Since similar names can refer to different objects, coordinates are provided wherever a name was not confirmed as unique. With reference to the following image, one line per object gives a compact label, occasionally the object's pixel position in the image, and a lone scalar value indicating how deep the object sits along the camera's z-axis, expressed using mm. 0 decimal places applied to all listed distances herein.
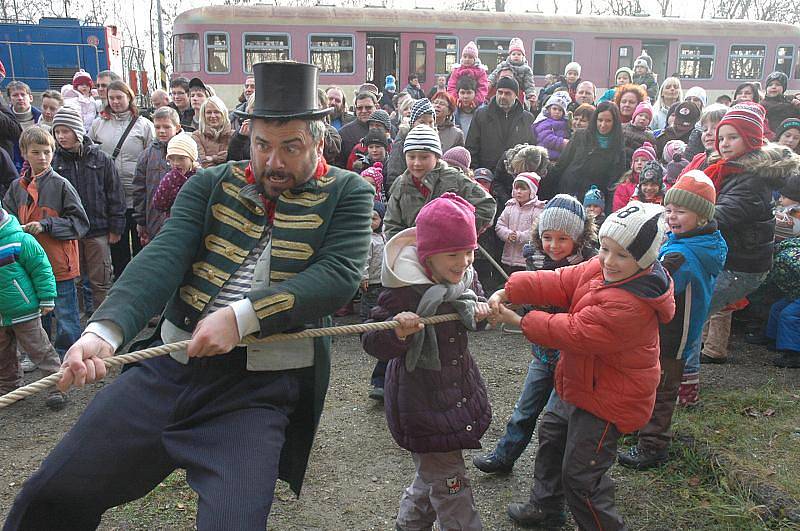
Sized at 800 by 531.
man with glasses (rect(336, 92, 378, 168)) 7504
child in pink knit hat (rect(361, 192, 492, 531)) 2689
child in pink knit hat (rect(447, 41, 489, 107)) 9352
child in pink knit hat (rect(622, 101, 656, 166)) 7281
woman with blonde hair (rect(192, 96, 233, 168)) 6066
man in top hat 2121
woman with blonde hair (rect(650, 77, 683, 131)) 8773
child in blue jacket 3723
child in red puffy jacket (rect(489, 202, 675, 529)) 2668
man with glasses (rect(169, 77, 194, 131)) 8234
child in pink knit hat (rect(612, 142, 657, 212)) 6504
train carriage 15305
